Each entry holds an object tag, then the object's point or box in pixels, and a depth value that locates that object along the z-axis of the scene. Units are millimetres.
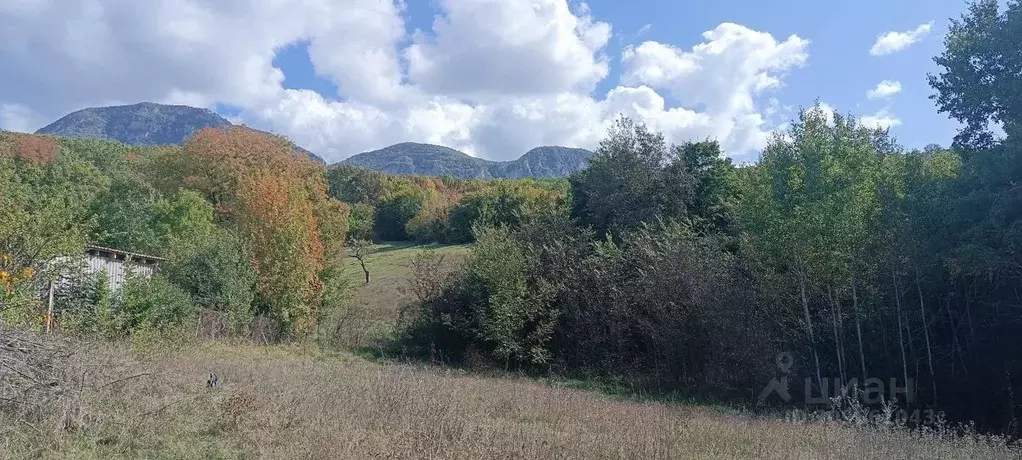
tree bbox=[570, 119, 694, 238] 20375
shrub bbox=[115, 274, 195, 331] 15773
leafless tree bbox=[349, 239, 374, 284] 40938
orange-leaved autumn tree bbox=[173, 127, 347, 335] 22172
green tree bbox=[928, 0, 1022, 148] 12062
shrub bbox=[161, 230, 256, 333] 19156
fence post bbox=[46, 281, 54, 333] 11675
